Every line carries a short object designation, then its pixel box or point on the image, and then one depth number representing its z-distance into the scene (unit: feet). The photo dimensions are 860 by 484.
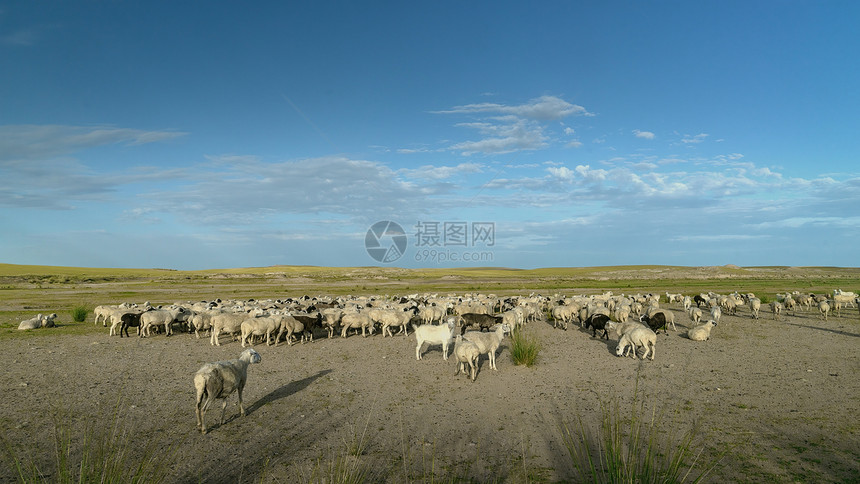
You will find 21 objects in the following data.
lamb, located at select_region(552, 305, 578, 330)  71.26
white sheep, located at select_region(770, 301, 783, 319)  78.15
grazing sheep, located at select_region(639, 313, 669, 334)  62.34
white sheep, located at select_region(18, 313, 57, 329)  68.69
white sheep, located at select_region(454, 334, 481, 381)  38.70
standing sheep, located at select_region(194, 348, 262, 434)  26.61
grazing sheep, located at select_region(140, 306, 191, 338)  62.13
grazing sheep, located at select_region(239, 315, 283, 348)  54.19
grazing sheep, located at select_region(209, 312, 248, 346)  55.88
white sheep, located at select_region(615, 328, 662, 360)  46.34
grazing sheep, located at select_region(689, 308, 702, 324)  69.36
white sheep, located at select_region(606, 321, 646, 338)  49.26
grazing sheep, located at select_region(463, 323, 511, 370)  42.18
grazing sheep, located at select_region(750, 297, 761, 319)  77.51
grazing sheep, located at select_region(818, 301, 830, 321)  75.10
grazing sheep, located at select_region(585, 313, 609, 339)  59.62
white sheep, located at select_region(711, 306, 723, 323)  70.18
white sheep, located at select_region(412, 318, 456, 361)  47.03
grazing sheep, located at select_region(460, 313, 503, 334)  62.39
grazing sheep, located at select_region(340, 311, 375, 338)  63.05
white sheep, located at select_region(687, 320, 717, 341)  57.52
